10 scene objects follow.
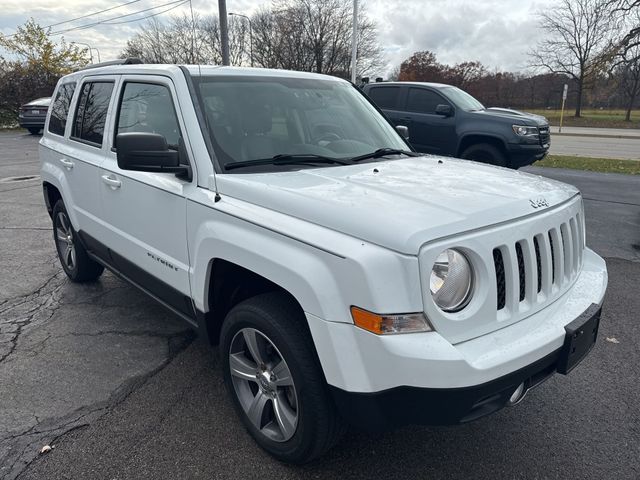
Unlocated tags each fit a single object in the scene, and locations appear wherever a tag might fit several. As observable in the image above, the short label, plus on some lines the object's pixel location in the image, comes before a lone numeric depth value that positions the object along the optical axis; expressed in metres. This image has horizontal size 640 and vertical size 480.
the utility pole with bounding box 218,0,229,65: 15.90
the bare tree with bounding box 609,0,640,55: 29.09
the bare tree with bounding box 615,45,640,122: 35.35
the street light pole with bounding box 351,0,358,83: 22.73
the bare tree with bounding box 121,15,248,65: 43.25
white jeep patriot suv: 1.92
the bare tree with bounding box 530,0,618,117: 33.88
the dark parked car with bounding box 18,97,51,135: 20.27
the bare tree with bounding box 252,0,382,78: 39.84
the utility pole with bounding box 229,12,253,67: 41.97
